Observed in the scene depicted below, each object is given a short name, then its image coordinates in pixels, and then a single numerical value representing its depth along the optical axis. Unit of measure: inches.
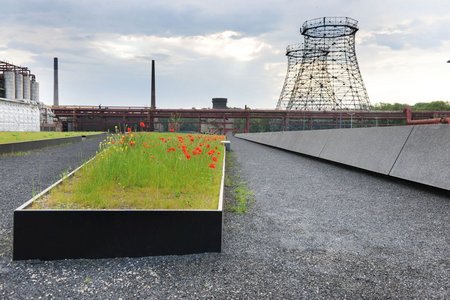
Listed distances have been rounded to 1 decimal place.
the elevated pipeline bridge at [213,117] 2652.6
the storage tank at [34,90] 2910.2
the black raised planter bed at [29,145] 535.9
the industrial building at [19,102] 1312.7
